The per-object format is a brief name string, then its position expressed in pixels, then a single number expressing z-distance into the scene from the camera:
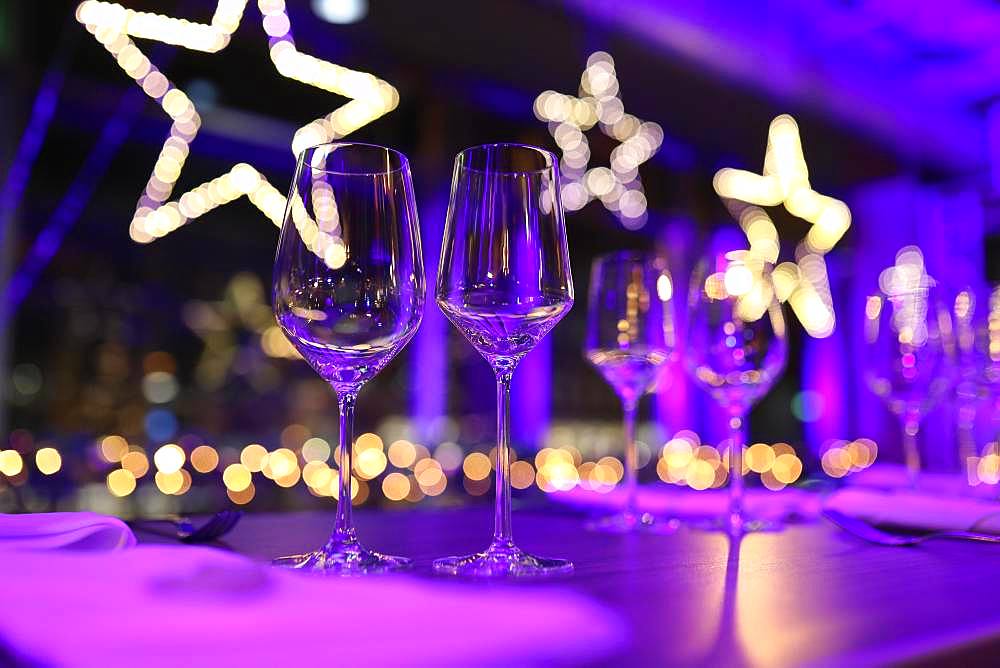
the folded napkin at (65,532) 0.53
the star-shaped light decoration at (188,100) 2.58
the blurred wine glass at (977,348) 0.98
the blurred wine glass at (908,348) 1.01
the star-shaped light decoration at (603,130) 4.18
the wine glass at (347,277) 0.61
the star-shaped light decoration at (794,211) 5.11
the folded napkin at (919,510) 0.75
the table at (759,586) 0.36
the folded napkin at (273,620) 0.29
